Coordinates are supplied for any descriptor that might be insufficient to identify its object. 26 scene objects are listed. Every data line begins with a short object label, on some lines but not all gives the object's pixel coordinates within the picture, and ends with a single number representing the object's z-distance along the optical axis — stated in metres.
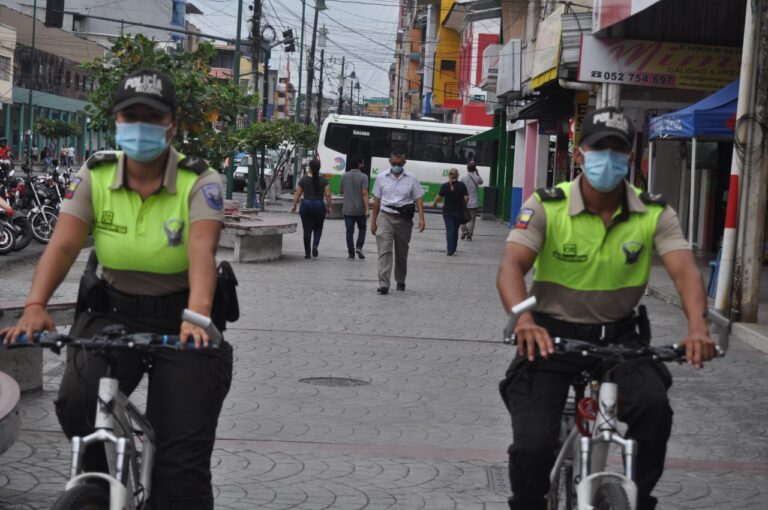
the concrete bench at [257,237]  20.86
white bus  47.16
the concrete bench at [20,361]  8.45
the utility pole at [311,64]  67.56
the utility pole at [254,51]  41.47
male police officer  4.45
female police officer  4.30
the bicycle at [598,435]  4.12
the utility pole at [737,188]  13.67
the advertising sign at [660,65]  19.81
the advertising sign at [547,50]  24.83
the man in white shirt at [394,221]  16.42
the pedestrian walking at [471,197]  29.48
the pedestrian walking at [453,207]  24.16
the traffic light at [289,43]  49.63
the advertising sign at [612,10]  17.06
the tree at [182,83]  19.75
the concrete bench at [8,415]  5.56
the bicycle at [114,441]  3.96
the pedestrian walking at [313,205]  21.67
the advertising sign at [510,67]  36.84
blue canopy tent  15.55
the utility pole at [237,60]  37.80
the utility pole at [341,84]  119.46
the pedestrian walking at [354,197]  21.52
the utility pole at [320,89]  86.12
